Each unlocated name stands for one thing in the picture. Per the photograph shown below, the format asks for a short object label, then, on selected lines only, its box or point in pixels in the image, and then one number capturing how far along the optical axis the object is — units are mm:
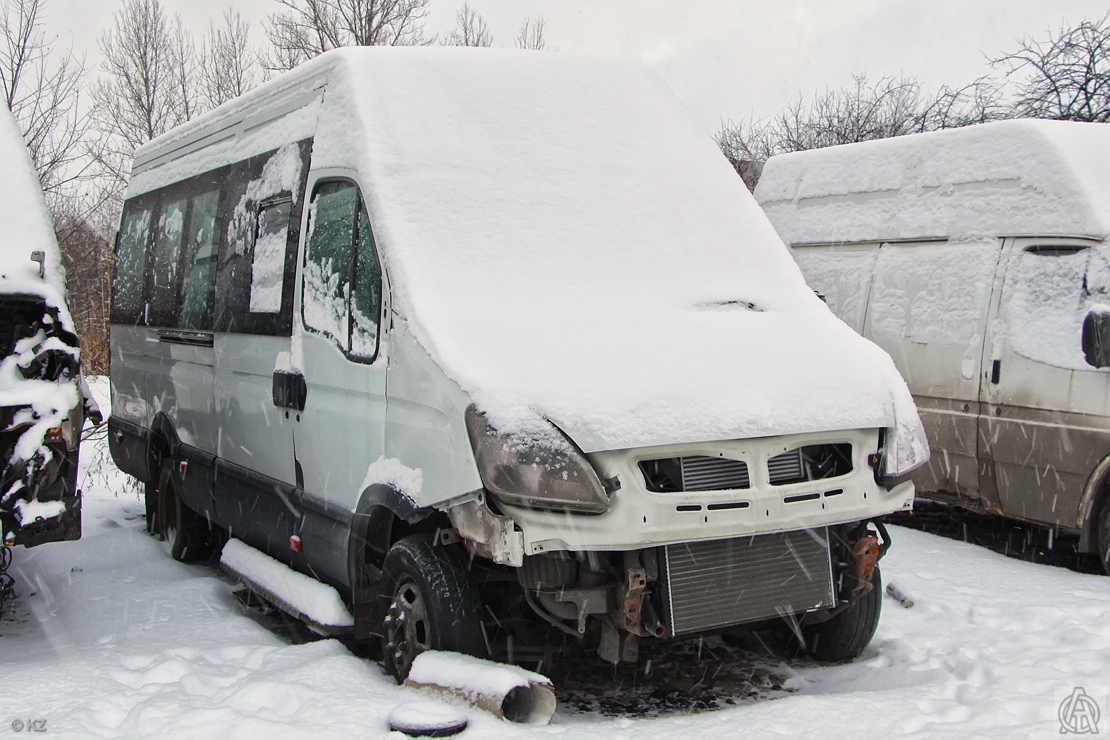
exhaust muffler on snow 3645
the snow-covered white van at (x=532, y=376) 3703
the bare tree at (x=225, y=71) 28484
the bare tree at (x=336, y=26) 27859
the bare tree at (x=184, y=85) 28547
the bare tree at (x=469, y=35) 28625
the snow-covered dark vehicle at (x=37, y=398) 4848
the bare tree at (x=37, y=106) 15289
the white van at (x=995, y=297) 6293
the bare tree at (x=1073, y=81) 15789
